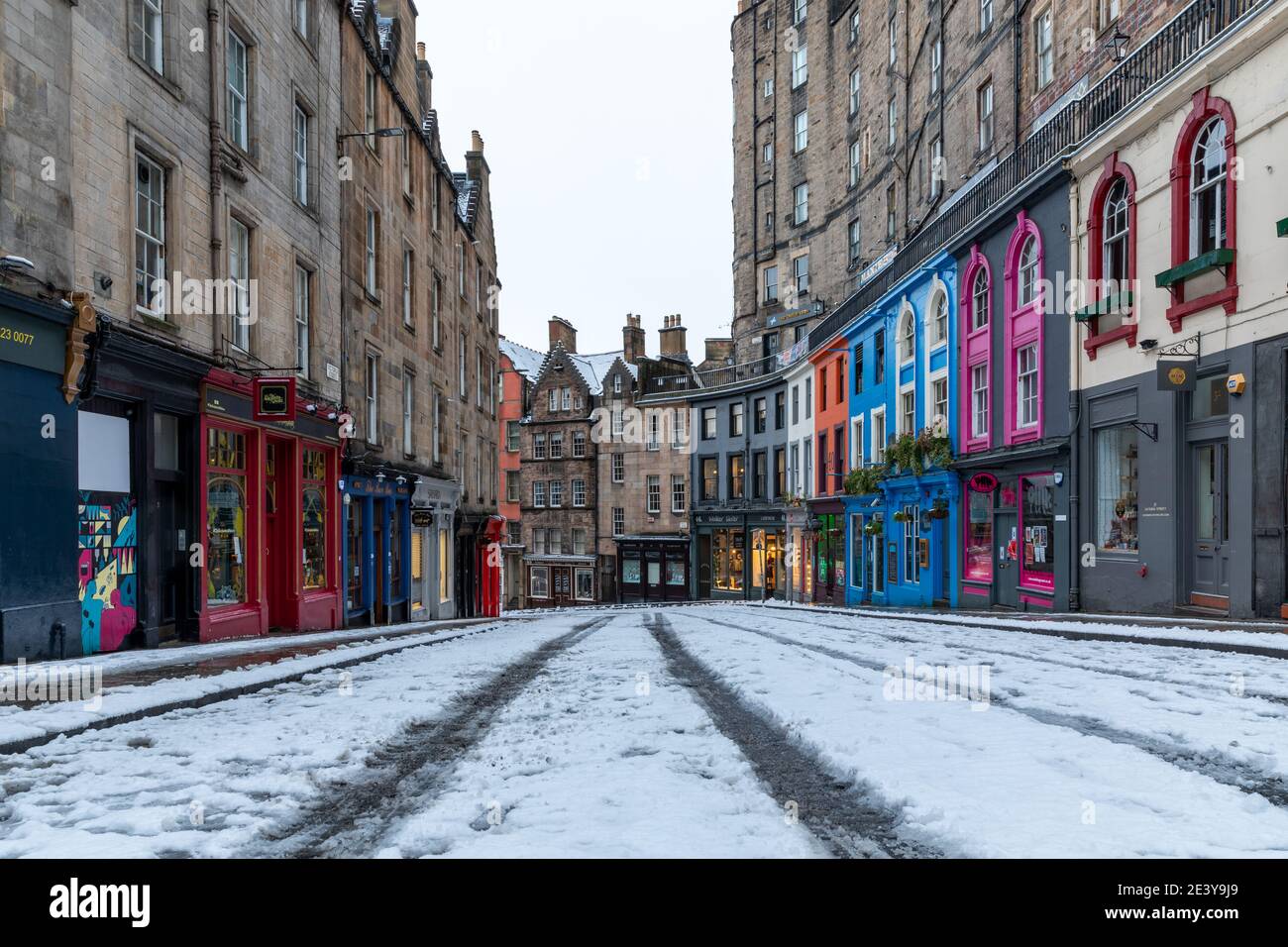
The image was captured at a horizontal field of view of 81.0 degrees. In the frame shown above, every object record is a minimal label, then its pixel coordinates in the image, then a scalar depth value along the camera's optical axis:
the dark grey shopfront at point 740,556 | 38.38
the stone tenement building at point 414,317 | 17.06
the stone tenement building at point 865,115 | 20.00
